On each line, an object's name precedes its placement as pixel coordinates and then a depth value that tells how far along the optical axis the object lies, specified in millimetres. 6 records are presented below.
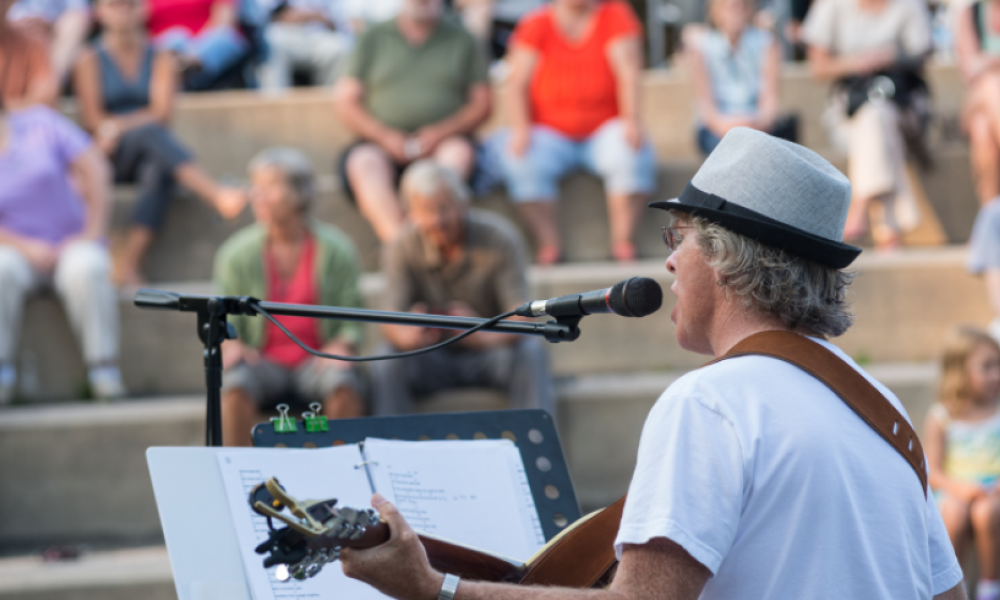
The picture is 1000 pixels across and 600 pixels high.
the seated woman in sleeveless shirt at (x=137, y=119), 11320
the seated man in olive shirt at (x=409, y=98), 11523
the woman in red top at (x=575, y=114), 11523
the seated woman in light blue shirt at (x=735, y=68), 12609
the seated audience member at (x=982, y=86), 11758
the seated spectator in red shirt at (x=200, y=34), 14102
